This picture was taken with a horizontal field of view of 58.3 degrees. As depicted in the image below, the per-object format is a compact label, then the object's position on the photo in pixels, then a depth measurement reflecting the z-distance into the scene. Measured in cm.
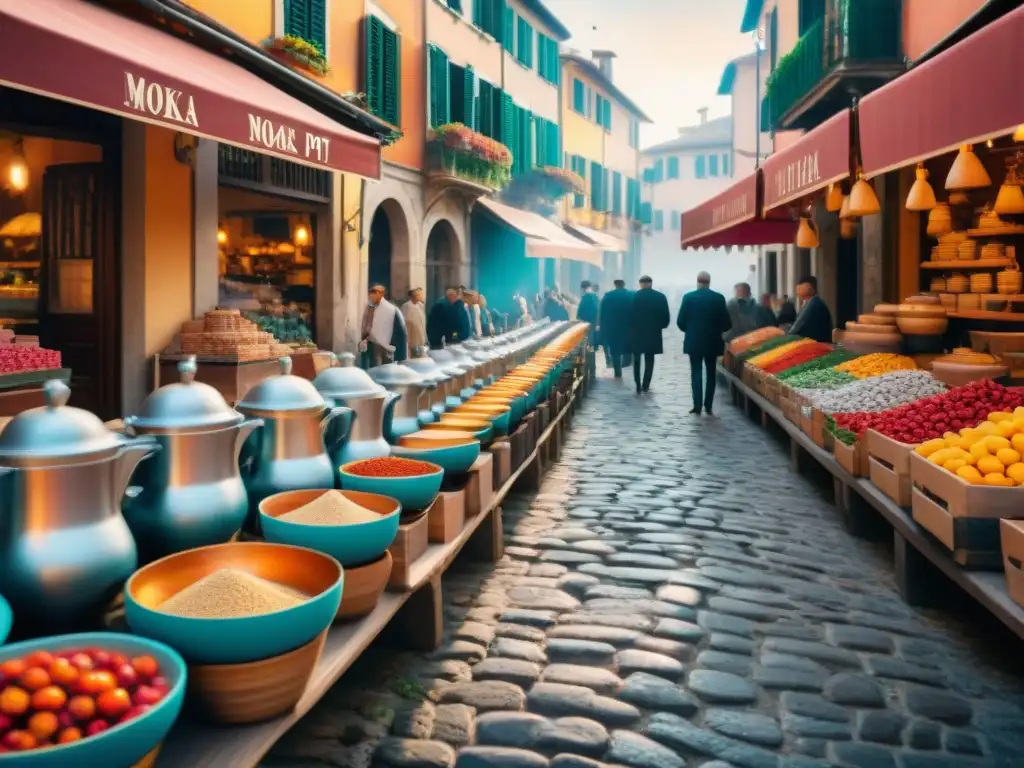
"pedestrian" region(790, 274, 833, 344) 1175
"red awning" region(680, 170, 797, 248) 917
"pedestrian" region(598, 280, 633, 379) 1623
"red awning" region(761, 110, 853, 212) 600
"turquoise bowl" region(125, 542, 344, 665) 195
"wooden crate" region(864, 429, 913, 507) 467
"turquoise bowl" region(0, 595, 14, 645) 182
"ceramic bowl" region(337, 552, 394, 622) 269
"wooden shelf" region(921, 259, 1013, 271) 942
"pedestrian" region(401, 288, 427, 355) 1275
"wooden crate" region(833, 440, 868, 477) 554
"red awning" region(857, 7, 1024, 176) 367
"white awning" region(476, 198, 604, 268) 1892
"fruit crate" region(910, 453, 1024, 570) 368
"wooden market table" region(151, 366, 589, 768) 190
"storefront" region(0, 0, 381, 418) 536
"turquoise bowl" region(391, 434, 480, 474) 387
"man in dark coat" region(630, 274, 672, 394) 1395
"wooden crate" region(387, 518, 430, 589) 310
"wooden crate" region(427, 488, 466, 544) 367
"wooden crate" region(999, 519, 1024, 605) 325
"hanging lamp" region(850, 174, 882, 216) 723
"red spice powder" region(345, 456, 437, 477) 332
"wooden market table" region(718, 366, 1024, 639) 339
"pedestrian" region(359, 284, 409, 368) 1105
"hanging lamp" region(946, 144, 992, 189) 631
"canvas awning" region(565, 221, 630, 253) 2671
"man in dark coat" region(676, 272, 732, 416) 1187
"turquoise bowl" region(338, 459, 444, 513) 318
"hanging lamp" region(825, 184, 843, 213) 884
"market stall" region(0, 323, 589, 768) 170
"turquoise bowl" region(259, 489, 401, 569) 263
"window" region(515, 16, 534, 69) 2253
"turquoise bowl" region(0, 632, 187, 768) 150
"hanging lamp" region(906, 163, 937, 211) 735
